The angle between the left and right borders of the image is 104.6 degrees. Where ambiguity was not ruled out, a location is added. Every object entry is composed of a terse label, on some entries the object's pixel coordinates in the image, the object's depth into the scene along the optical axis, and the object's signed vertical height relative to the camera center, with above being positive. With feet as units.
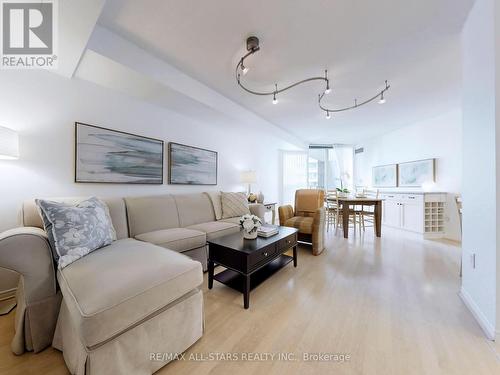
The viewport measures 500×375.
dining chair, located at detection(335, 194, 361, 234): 12.91 -1.73
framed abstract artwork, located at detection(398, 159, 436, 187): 13.38 +1.11
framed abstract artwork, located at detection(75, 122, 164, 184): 7.07 +1.23
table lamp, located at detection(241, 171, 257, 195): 13.35 +0.68
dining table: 12.14 -1.37
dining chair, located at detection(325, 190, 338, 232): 14.43 -1.41
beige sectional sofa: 2.95 -2.04
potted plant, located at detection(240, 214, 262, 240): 6.59 -1.33
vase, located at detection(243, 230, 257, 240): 6.66 -1.67
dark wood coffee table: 5.47 -2.18
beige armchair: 9.16 -1.62
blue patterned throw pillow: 4.18 -1.02
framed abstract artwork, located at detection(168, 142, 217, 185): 9.98 +1.22
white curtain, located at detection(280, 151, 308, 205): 19.35 +1.43
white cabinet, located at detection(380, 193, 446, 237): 12.56 -1.70
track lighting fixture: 6.04 +4.63
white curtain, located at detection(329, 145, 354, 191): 20.58 +2.51
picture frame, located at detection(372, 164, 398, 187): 16.08 +1.04
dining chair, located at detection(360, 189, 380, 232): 16.47 -1.99
